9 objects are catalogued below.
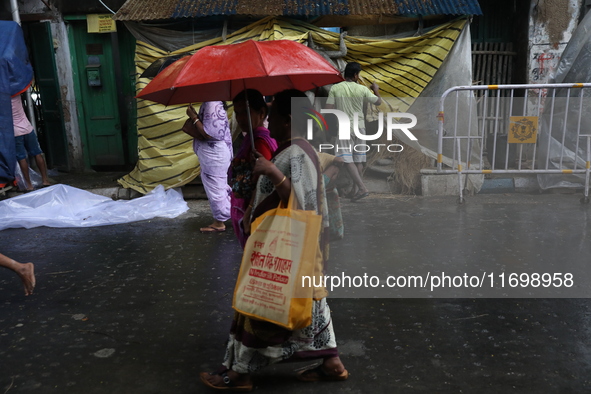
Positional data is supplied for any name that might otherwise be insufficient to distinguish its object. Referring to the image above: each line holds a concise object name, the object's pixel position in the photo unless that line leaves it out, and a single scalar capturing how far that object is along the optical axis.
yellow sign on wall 8.45
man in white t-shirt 7.38
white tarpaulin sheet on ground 6.43
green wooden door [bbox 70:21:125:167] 8.71
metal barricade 7.17
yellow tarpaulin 7.60
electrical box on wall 8.69
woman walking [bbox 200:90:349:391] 2.55
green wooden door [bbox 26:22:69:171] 8.74
